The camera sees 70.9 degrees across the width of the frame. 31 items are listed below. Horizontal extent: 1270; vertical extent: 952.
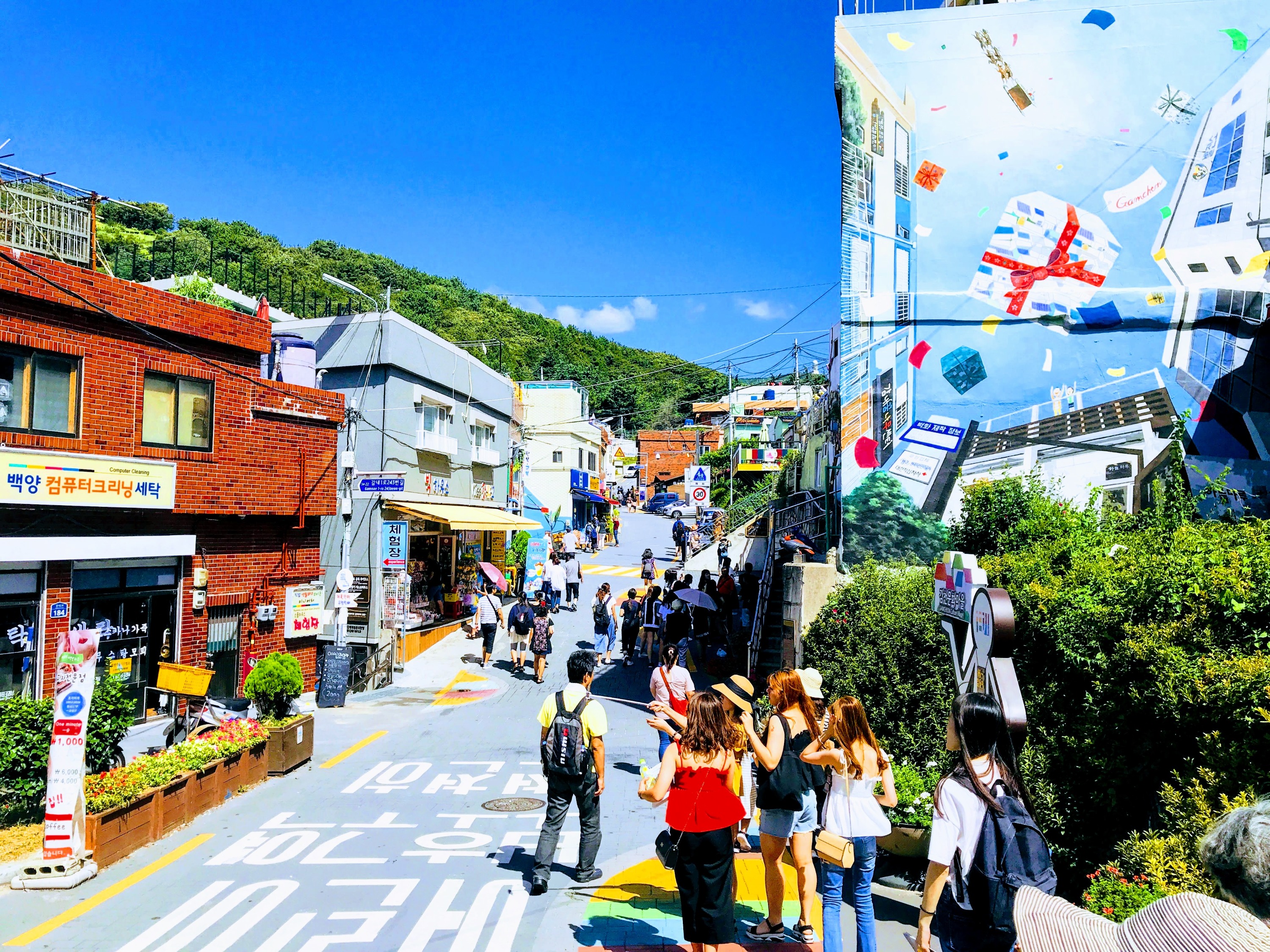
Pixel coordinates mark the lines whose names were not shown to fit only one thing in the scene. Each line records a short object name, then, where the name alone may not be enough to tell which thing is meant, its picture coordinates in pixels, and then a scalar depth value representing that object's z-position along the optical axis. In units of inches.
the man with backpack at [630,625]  777.6
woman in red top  189.9
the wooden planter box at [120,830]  282.0
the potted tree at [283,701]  421.4
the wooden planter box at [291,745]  413.1
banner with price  274.2
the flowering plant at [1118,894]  176.4
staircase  634.2
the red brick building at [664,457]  3238.2
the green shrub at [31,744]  309.9
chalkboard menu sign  613.6
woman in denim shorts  215.8
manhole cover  362.6
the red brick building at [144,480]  466.0
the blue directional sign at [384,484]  726.5
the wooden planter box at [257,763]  391.9
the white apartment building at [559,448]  1711.4
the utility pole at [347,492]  698.8
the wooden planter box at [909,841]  270.7
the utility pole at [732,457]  1960.9
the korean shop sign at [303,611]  642.2
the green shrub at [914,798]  275.4
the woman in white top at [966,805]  152.2
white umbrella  673.6
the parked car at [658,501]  2910.9
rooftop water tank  729.0
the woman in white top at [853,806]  202.1
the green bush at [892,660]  353.7
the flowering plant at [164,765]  295.3
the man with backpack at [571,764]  260.4
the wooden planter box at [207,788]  341.4
